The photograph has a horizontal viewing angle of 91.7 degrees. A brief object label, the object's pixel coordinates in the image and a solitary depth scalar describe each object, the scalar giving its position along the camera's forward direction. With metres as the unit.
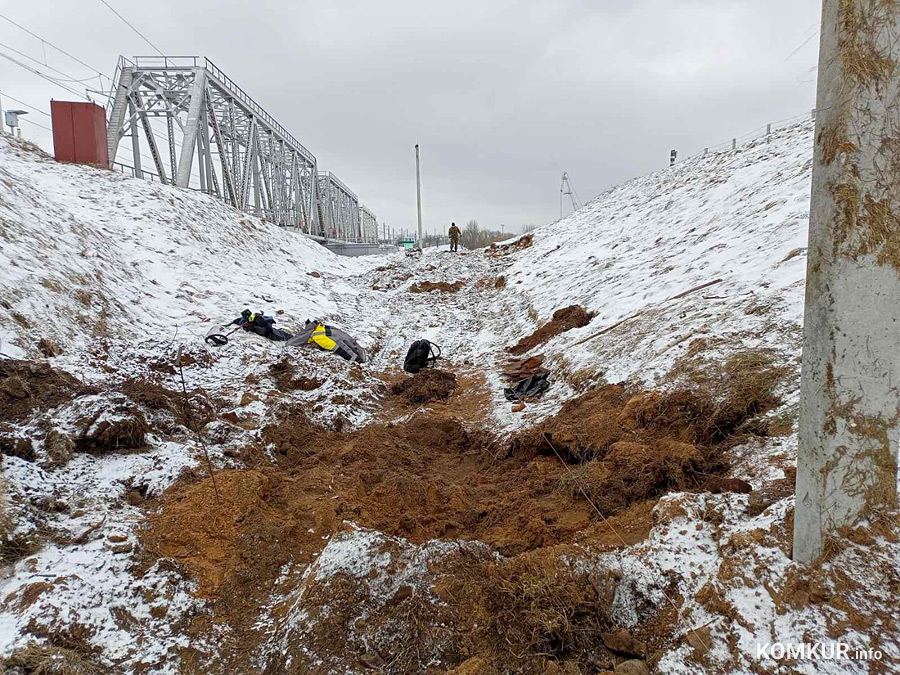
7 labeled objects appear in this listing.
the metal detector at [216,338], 7.32
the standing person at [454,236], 25.63
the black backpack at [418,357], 8.65
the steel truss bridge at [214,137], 20.36
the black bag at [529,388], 6.41
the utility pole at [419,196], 32.34
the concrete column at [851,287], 1.84
